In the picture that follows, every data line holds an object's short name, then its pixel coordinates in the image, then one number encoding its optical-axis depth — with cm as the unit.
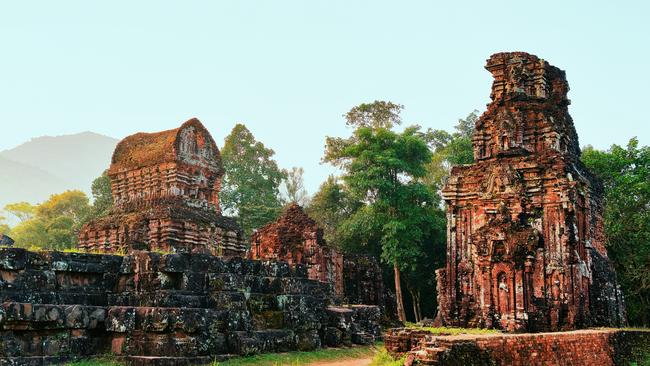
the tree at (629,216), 2520
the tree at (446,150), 3416
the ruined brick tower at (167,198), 2194
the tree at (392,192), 2980
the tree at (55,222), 4300
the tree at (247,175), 4053
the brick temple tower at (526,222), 1677
